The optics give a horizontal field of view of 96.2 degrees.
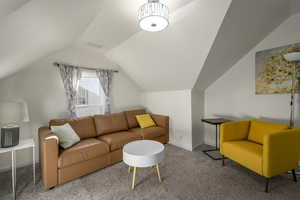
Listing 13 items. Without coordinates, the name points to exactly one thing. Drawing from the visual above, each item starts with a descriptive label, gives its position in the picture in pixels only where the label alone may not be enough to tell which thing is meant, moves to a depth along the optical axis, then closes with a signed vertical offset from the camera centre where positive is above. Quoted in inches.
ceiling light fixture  52.9 +33.7
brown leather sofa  69.9 -29.1
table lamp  69.6 -10.0
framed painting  86.1 +18.7
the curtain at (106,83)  129.1 +16.0
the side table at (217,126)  99.0 -24.5
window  120.7 +2.8
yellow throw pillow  129.3 -21.4
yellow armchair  61.8 -26.7
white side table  62.9 -24.0
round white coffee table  65.3 -28.5
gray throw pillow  80.9 -22.8
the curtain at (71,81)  108.0 +14.6
